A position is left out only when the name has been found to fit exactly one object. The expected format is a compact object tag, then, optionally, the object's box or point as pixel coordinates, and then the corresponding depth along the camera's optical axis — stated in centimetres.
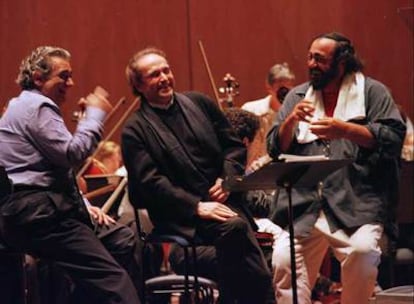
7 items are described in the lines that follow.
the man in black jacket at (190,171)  771
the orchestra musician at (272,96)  1164
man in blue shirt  757
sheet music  734
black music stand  719
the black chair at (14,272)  787
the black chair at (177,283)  772
